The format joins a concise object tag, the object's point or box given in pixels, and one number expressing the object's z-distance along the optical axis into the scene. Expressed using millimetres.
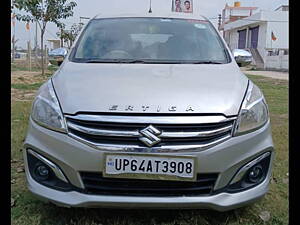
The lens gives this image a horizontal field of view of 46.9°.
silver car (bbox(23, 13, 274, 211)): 1883
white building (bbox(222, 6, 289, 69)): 31762
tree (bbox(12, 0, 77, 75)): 13262
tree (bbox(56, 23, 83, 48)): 16731
